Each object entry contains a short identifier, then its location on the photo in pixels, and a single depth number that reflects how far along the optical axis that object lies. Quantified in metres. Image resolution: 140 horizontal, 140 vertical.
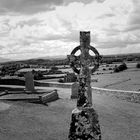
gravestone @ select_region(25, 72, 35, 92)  24.14
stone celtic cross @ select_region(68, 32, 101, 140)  4.89
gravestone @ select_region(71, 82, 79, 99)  21.22
